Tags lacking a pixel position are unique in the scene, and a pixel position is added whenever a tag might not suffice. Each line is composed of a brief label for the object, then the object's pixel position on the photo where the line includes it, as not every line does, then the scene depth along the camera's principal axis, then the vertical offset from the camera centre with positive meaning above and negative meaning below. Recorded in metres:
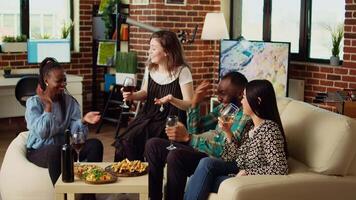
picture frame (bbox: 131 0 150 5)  6.64 +0.52
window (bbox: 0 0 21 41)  7.38 +0.36
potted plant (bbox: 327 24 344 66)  5.75 +0.07
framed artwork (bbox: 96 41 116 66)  7.47 -0.06
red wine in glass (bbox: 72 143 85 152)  3.34 -0.55
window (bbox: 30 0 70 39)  7.65 +0.40
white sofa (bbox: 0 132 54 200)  3.74 -0.84
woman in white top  4.27 -0.32
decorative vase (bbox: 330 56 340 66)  5.74 -0.09
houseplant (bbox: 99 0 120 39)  7.31 +0.43
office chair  6.35 -0.43
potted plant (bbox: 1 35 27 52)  7.22 +0.04
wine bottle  3.26 -0.63
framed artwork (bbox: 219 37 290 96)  5.84 -0.10
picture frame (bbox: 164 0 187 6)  6.61 +0.52
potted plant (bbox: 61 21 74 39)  7.78 +0.24
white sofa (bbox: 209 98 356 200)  3.01 -0.64
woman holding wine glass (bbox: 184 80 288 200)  3.14 -0.55
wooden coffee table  3.21 -0.75
